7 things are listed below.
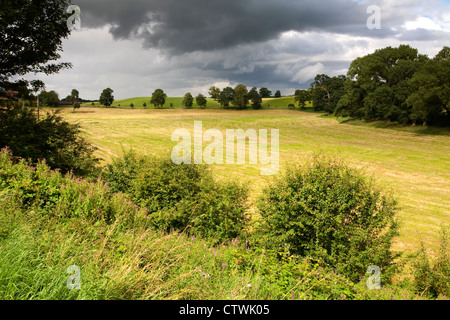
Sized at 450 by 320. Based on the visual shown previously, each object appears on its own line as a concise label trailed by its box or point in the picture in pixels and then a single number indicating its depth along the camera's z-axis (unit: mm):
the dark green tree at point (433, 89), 44875
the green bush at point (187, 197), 12336
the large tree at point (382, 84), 57594
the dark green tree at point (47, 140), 13547
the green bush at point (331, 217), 9539
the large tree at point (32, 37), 15422
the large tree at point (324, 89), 107312
